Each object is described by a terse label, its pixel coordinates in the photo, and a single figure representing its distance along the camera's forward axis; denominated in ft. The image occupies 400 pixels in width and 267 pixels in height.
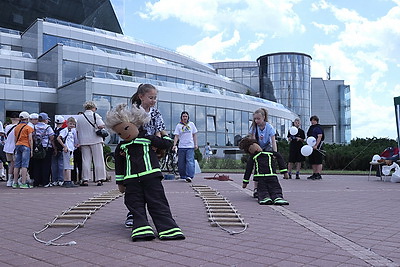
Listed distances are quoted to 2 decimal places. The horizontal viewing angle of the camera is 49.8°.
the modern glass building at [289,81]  234.44
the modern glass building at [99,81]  112.47
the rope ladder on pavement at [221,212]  17.55
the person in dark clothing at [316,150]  44.70
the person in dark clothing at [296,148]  46.73
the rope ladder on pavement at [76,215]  15.53
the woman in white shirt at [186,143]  42.20
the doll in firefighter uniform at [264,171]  25.11
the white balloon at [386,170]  45.02
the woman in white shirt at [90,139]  36.78
